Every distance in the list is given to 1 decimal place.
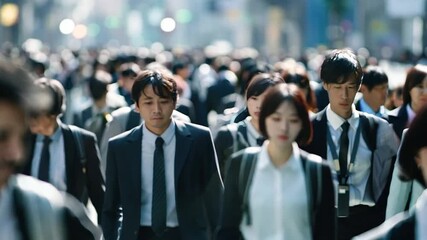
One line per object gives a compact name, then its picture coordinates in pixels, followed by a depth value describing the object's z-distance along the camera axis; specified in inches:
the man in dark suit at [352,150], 424.5
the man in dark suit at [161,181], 383.9
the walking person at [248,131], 429.8
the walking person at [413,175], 230.5
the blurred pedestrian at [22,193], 189.0
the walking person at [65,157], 437.3
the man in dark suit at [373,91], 561.2
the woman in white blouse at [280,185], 300.8
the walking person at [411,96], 499.4
